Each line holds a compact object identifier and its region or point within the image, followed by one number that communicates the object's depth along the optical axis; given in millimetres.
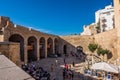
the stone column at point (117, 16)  13596
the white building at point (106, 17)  23871
